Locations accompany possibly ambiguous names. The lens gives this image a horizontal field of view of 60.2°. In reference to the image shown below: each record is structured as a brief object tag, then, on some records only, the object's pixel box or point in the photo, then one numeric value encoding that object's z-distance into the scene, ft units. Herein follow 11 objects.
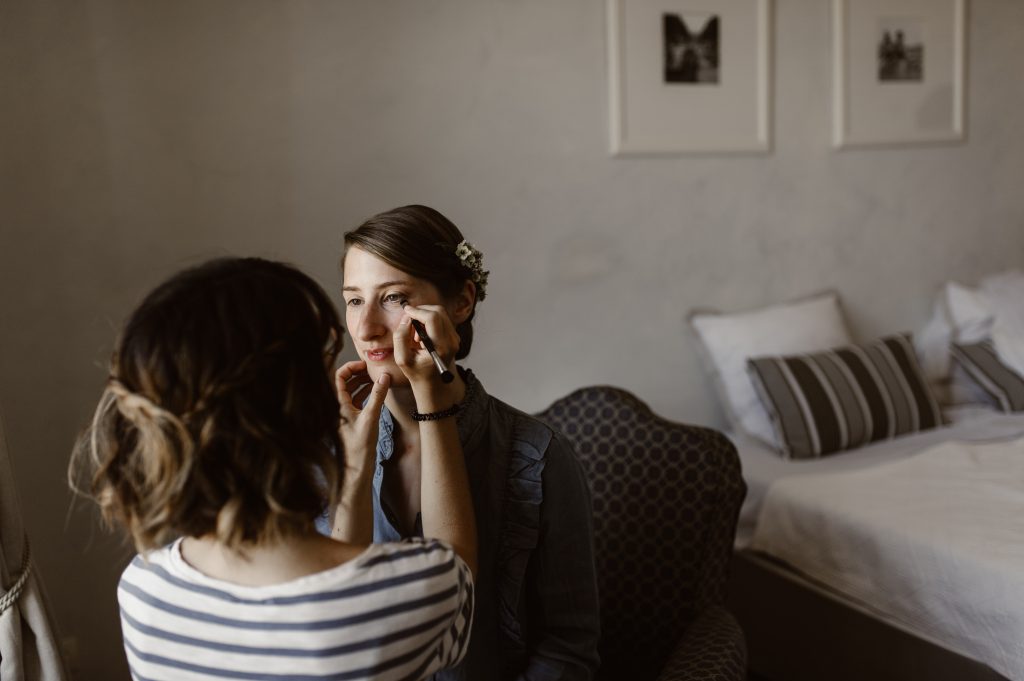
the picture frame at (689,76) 8.77
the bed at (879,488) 6.32
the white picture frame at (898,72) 10.03
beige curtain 4.93
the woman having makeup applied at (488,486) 4.34
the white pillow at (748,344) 9.31
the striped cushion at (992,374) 9.78
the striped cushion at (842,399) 8.84
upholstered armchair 5.88
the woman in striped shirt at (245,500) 2.82
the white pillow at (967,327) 10.27
